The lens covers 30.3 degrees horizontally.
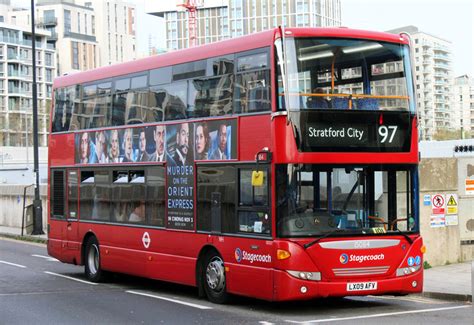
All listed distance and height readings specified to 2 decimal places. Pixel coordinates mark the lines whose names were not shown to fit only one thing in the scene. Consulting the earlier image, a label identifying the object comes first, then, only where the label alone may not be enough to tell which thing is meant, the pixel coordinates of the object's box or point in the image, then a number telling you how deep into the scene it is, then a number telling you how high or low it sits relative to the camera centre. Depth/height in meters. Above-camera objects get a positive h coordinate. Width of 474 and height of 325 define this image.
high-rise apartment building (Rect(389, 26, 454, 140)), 191.00 +19.96
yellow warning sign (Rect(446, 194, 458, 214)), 18.84 -0.89
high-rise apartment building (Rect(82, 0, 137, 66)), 180.34 +29.40
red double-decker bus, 12.34 -0.02
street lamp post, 31.92 -1.19
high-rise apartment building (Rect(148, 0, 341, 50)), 165.88 +29.56
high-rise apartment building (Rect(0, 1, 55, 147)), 134.12 +13.43
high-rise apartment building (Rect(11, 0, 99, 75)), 162.12 +26.11
